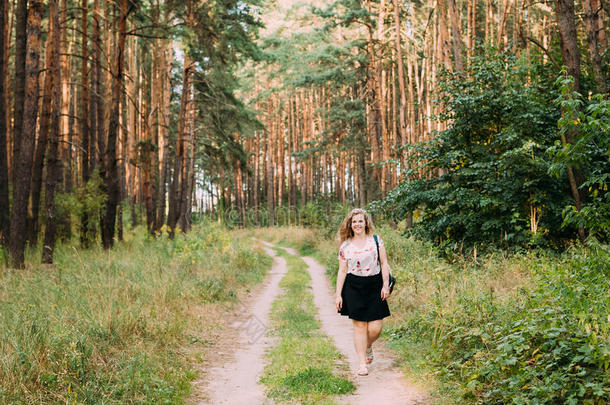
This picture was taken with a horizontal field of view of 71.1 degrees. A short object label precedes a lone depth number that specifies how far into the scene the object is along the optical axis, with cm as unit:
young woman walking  523
